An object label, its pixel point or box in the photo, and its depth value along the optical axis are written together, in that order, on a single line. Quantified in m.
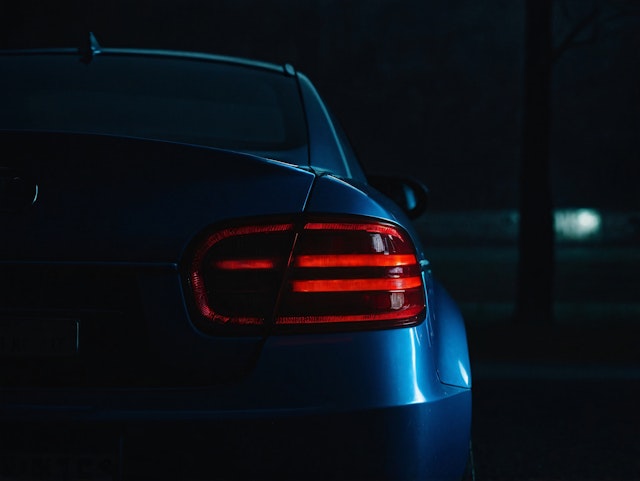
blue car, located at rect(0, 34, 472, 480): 3.15
